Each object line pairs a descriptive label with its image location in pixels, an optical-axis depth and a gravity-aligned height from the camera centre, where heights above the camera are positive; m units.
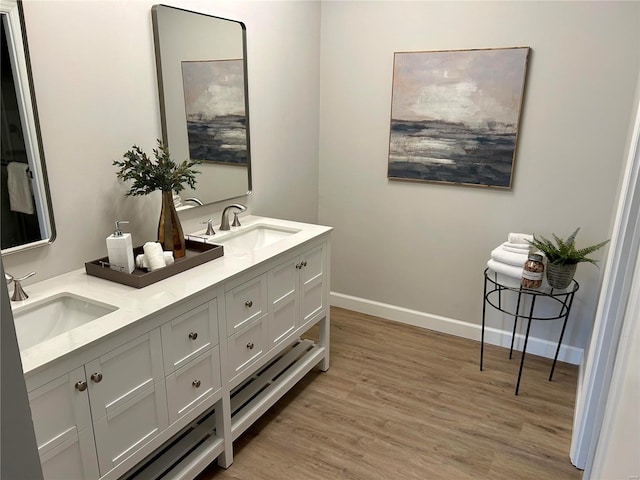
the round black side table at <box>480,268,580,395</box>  2.39 -0.94
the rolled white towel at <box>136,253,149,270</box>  1.78 -0.52
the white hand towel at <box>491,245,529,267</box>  2.43 -0.67
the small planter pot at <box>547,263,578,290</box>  2.30 -0.71
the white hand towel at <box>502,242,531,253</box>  2.48 -0.63
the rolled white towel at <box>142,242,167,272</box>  1.76 -0.49
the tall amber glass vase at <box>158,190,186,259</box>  1.91 -0.43
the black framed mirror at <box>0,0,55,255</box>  1.49 -0.10
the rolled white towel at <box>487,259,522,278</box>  2.42 -0.73
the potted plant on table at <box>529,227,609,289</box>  2.29 -0.64
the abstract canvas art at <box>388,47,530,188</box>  2.58 +0.07
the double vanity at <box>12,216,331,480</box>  1.30 -0.78
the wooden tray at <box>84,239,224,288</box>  1.67 -0.54
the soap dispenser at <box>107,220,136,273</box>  1.72 -0.47
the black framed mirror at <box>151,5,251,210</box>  2.05 +0.12
